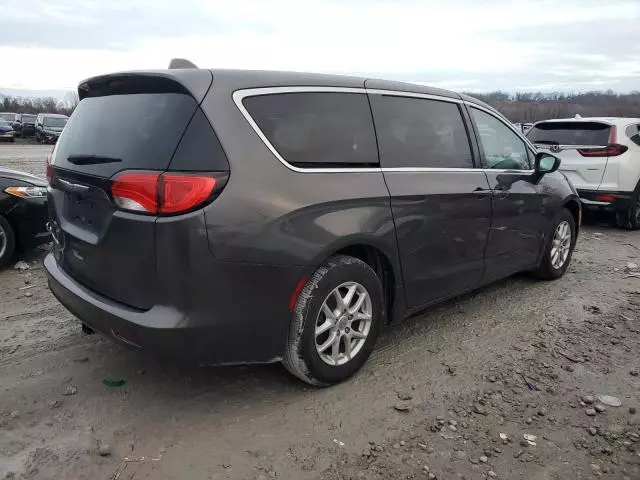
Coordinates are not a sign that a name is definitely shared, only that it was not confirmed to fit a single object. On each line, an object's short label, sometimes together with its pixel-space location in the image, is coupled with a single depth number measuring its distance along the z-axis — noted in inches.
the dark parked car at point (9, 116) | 1459.2
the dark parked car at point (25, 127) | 1325.5
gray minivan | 102.5
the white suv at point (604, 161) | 310.3
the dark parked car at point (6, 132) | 1107.3
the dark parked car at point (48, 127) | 1149.7
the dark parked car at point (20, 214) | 211.6
